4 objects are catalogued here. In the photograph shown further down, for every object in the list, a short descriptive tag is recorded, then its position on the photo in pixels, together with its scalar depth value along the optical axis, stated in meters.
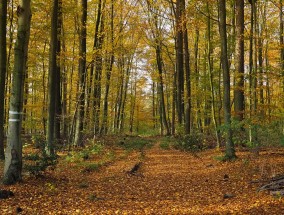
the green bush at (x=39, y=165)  7.42
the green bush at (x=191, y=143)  15.96
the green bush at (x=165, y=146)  17.70
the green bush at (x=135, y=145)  18.31
